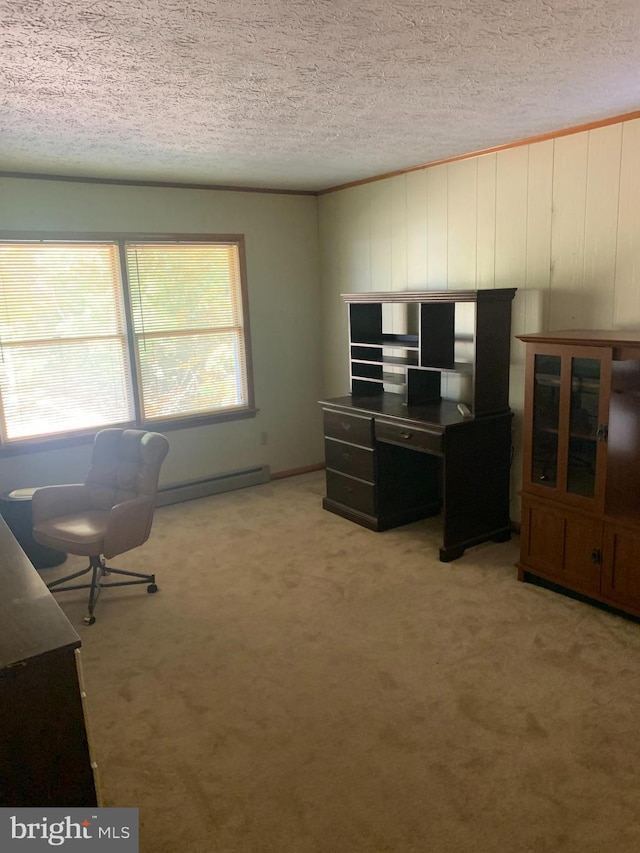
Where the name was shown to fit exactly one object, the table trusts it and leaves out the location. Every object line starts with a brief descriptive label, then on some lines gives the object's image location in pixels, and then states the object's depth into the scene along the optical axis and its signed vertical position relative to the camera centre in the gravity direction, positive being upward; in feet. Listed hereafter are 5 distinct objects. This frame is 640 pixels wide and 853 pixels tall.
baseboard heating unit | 16.47 -4.63
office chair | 10.94 -3.47
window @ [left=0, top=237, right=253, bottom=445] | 14.28 -0.52
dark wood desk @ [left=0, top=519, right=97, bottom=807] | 5.23 -3.32
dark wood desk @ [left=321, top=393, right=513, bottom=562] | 12.51 -3.52
